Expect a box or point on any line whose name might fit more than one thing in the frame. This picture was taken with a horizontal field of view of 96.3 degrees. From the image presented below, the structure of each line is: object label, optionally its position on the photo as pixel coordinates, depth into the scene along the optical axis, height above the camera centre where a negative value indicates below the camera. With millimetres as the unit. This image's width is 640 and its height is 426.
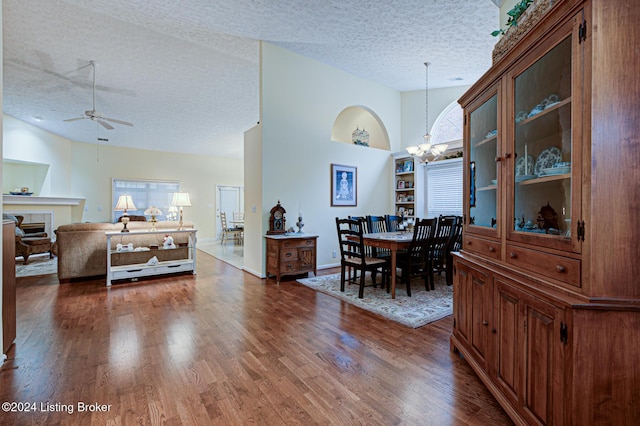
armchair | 5816 -681
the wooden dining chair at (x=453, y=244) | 4077 -490
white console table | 4383 -862
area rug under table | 3035 -1091
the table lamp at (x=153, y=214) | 5145 -38
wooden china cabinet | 1050 -44
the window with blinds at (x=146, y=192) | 8883 +633
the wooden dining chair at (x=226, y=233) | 9183 -702
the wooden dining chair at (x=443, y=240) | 3898 -394
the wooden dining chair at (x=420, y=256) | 3676 -596
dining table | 3549 -398
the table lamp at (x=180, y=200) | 5324 +224
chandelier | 4773 +1048
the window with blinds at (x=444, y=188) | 5660 +501
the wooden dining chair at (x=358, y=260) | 3657 -652
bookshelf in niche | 6160 +582
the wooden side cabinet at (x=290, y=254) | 4457 -675
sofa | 4383 -588
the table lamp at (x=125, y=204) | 4930 +137
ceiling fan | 4445 +1611
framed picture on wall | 5592 +540
